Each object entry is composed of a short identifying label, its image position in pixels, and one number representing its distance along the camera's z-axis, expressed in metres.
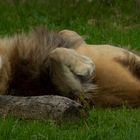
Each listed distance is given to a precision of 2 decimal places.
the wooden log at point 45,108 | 9.41
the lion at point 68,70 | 10.30
